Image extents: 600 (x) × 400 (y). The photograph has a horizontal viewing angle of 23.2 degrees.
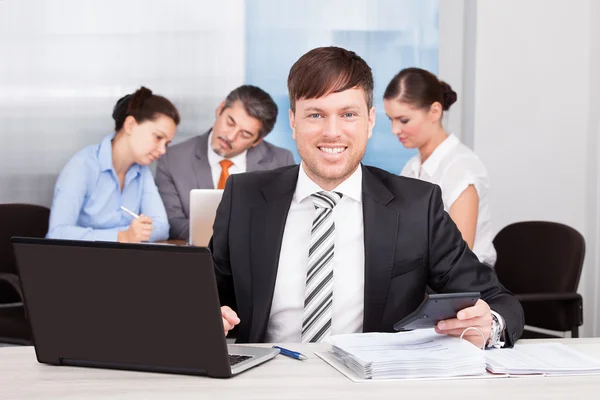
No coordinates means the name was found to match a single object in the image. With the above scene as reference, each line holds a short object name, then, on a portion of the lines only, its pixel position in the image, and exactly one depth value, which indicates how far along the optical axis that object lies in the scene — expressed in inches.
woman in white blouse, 264.4
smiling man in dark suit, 156.9
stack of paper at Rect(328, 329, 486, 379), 122.4
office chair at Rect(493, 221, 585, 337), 253.0
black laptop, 116.2
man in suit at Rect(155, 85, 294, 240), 323.4
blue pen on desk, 133.7
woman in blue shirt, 284.5
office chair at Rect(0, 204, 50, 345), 257.3
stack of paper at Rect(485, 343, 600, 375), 125.4
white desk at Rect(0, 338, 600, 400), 113.8
